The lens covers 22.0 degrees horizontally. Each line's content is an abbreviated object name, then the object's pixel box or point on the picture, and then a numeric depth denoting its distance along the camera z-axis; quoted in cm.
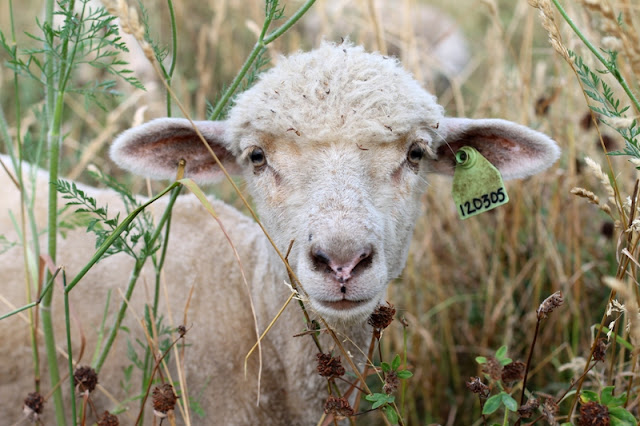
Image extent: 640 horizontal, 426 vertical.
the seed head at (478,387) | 123
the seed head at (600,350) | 124
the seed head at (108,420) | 126
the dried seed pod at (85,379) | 127
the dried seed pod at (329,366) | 126
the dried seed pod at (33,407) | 126
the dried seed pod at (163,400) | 124
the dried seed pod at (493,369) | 126
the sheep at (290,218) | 131
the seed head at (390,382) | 124
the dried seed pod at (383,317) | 126
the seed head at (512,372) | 128
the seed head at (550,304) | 123
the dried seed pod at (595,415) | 121
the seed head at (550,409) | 121
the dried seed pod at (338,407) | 124
